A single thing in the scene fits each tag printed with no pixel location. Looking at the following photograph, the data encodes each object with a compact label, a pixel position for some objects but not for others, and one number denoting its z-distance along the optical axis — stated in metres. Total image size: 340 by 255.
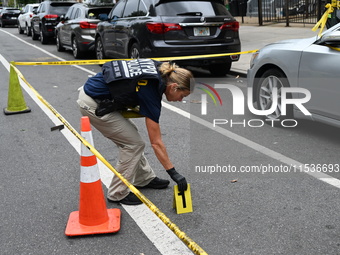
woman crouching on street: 3.70
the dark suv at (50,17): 20.33
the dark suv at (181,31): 9.66
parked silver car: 5.40
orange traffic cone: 3.69
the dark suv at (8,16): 37.59
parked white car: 25.57
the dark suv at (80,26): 14.36
